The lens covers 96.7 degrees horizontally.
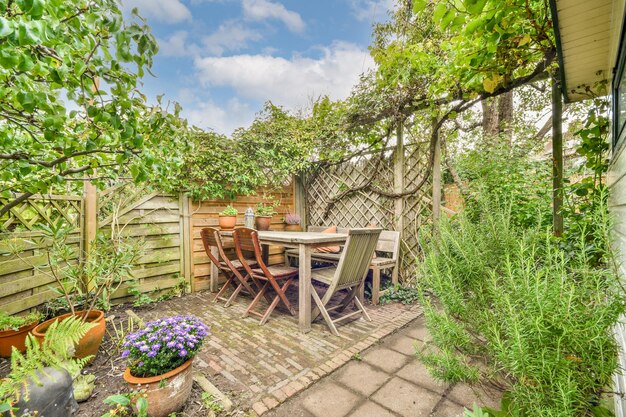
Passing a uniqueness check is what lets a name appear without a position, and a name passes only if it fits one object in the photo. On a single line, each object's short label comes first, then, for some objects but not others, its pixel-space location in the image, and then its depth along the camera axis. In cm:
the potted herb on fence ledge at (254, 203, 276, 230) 448
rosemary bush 69
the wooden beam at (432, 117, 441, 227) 377
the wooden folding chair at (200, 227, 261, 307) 329
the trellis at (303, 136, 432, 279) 400
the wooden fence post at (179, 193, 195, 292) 396
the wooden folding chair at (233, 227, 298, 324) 288
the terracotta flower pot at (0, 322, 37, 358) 215
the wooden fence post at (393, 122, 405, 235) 411
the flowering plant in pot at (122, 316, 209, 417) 156
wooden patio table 272
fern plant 121
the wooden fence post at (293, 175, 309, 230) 545
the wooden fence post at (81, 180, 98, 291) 312
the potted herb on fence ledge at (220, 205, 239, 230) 405
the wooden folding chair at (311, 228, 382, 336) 268
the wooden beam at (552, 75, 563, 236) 204
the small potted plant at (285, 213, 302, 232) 502
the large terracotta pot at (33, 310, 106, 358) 201
